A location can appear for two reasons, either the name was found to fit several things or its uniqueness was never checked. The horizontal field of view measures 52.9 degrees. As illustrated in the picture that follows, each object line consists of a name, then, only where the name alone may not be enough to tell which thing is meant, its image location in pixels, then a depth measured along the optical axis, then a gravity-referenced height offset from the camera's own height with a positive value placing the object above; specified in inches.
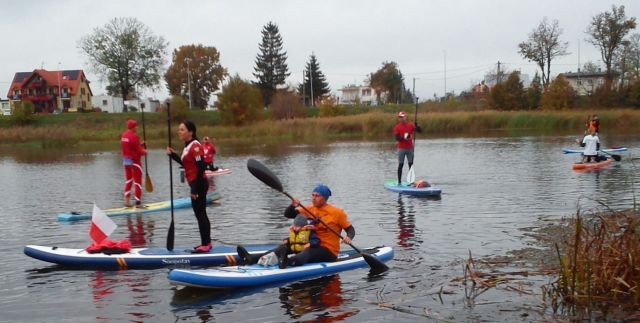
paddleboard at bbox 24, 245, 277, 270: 384.5 -76.9
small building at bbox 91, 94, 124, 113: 3592.5 +170.4
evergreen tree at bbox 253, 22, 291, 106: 3572.8 +326.4
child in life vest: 358.6 -66.6
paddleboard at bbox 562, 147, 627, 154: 1055.9 -56.8
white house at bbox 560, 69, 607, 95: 3738.9 +251.9
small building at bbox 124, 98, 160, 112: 3425.4 +128.7
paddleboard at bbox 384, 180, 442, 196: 663.8 -71.3
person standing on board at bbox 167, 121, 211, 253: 397.7 -27.2
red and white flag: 400.5 -59.7
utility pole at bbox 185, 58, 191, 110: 3543.3 +288.5
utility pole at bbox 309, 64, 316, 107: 3730.3 +256.7
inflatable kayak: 323.6 -78.1
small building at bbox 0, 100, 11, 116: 3958.7 +186.7
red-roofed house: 3865.7 +255.3
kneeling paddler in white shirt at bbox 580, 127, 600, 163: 906.7 -40.6
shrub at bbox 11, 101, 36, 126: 2800.2 +79.6
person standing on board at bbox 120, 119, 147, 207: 596.1 -26.3
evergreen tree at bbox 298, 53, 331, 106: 3764.8 +242.6
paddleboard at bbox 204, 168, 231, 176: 1002.8 -69.1
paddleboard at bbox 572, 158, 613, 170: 860.0 -64.7
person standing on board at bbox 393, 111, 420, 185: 707.4 -17.0
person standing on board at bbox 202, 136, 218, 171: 877.2 -30.0
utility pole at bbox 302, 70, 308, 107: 3802.2 +210.9
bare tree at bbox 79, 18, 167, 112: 3403.1 +384.9
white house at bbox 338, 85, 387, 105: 6107.3 +318.6
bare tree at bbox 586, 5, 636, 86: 2687.0 +359.3
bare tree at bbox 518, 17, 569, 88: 2891.2 +319.3
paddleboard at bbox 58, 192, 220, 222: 570.1 -74.5
